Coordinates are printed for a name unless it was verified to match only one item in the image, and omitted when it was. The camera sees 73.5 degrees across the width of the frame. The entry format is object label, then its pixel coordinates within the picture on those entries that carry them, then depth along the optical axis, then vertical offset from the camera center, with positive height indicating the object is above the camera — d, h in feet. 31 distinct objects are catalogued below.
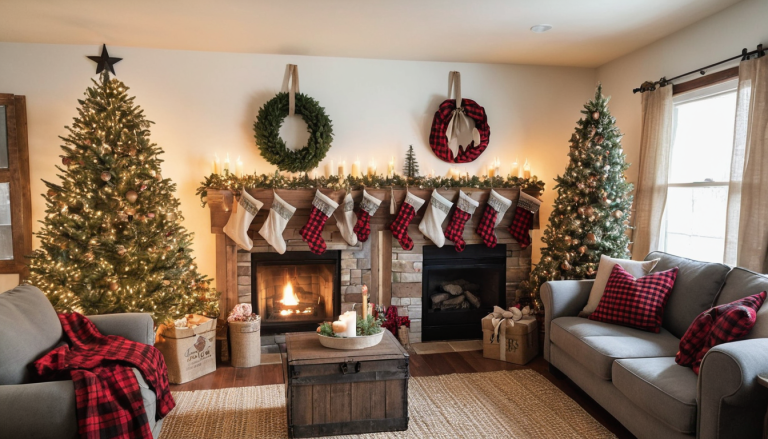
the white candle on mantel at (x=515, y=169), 15.15 +0.45
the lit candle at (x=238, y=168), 13.69 +0.27
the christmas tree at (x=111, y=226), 10.59 -1.07
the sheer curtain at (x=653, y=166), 12.80 +0.52
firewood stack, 15.26 -3.40
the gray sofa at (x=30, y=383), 6.12 -2.63
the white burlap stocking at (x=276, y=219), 13.15 -1.01
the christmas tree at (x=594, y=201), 12.57 -0.37
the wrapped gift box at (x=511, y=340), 12.71 -3.91
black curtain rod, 10.23 +2.68
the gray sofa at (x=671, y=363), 6.75 -2.89
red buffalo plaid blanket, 6.48 -2.75
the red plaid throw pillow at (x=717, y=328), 7.62 -2.13
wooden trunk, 8.84 -3.66
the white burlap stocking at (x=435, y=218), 13.97 -0.97
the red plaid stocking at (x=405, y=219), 13.85 -1.00
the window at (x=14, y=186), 13.25 -0.31
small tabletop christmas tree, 15.17 +0.50
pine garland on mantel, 13.29 -0.03
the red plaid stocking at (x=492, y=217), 14.24 -0.93
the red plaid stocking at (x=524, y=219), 14.44 -0.99
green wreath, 13.89 +1.27
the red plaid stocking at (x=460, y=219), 14.10 -0.99
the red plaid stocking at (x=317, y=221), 13.26 -1.06
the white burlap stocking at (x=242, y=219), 12.99 -1.02
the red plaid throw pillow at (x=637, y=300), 10.14 -2.28
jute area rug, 9.14 -4.43
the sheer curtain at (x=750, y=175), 10.10 +0.27
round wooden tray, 9.14 -2.88
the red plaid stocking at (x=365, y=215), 13.60 -0.90
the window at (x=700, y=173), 11.60 +0.35
